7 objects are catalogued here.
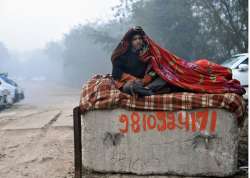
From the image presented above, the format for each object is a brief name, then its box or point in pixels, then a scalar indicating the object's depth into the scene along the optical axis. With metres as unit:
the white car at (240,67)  8.35
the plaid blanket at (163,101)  3.72
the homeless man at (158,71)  3.98
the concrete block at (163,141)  3.79
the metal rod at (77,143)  3.79
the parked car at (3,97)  13.80
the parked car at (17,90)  15.43
